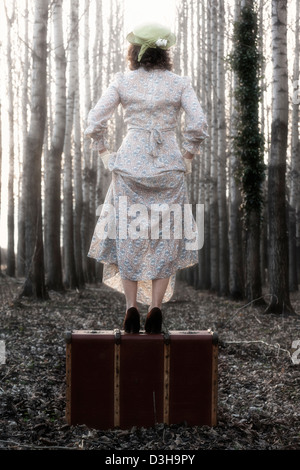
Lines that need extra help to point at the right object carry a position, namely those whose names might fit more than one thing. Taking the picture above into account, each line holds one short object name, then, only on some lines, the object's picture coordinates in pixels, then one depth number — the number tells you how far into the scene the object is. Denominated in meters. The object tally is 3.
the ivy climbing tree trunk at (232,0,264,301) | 13.74
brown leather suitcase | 4.33
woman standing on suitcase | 4.58
